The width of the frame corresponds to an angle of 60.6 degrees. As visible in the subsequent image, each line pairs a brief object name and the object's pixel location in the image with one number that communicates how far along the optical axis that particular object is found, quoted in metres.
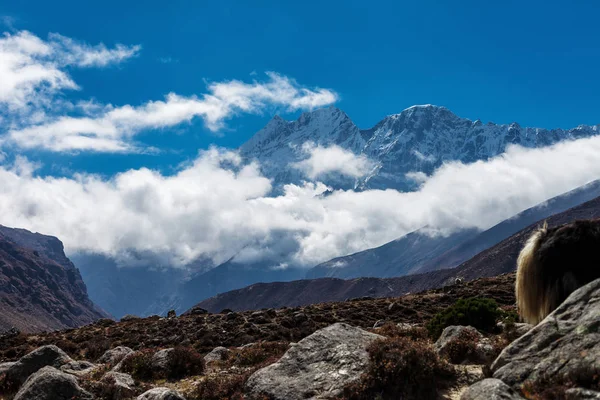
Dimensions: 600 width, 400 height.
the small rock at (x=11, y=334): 38.13
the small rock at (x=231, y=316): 38.52
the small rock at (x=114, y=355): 19.34
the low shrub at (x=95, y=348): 26.15
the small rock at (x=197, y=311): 49.94
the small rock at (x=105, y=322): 43.79
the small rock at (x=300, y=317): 34.66
